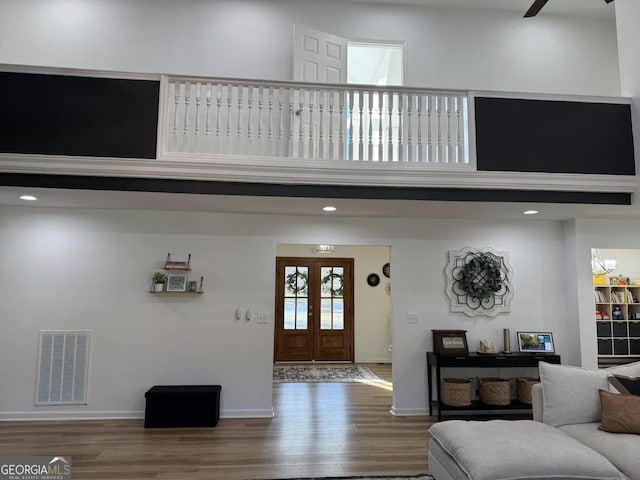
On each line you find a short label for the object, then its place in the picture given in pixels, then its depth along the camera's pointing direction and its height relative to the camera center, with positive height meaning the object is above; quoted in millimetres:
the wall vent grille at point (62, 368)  4805 -874
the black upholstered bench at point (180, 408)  4539 -1236
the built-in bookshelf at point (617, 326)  7070 -509
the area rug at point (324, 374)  7156 -1443
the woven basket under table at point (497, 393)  5000 -1143
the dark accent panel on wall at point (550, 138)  4266 +1543
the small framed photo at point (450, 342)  5082 -577
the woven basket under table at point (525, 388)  5035 -1103
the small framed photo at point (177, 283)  5004 +86
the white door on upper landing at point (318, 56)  5270 +2881
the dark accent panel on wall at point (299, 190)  3900 +966
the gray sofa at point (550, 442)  2443 -924
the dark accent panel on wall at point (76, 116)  3852 +1548
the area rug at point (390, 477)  3265 -1399
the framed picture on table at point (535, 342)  5238 -581
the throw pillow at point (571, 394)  3172 -737
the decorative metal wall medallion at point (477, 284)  5332 +116
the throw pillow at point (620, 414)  2865 -795
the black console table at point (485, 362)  4918 -776
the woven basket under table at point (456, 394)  4926 -1140
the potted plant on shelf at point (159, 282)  4973 +95
